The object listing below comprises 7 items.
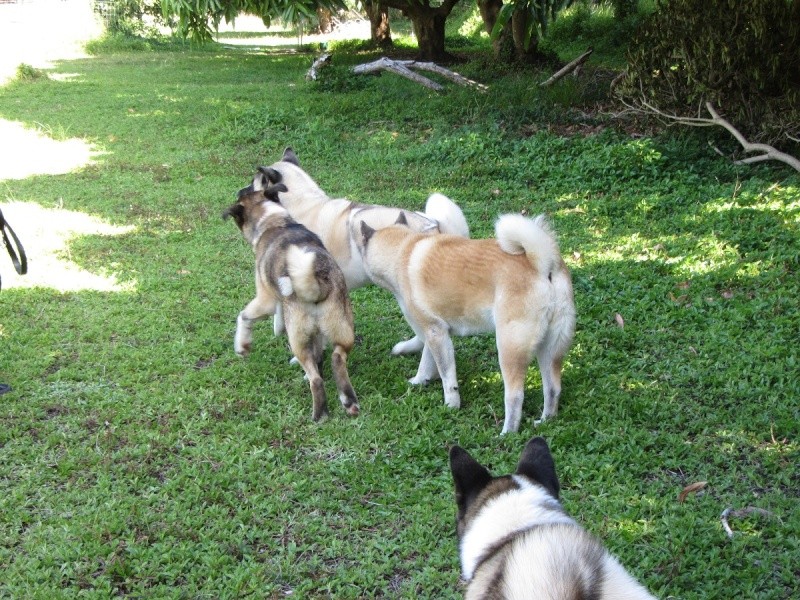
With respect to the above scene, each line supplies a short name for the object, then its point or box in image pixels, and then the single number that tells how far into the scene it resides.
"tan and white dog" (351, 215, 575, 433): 4.75
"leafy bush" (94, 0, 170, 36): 28.27
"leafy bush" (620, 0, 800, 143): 9.80
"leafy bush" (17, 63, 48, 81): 19.45
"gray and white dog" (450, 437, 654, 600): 2.40
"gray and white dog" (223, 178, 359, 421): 5.20
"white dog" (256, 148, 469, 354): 6.41
